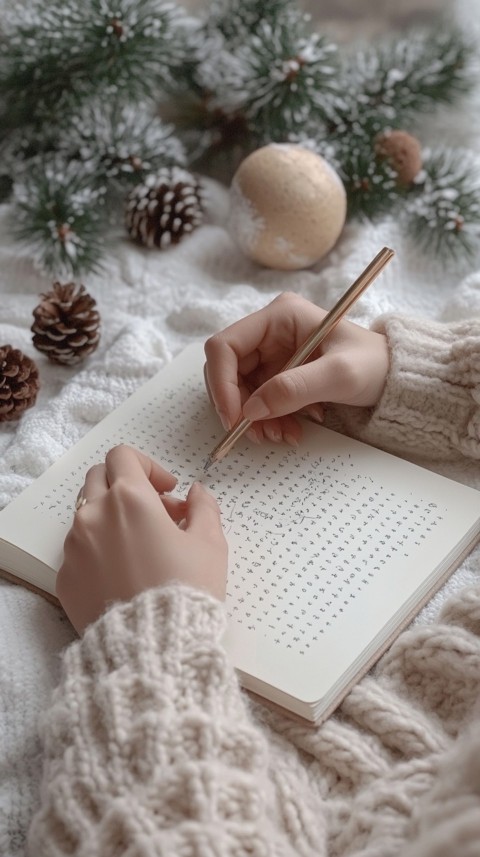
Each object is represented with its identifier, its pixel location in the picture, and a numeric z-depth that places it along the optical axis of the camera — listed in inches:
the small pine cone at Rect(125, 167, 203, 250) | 45.4
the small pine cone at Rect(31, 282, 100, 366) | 39.3
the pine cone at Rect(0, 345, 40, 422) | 36.9
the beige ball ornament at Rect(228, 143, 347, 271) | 41.3
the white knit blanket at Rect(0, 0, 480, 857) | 29.8
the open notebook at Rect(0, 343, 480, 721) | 28.0
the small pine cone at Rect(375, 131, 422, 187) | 46.5
